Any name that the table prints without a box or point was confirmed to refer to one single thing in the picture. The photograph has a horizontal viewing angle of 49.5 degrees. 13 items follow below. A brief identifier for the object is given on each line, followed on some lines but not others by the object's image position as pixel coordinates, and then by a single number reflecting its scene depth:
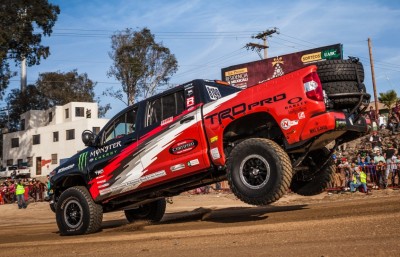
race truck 5.88
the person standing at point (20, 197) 22.19
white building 49.94
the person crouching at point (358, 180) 14.92
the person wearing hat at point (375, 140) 21.58
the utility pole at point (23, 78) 61.97
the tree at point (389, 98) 39.09
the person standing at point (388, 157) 15.69
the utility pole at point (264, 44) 45.47
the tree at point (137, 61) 48.00
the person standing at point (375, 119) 27.06
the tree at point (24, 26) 36.00
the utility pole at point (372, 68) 34.76
